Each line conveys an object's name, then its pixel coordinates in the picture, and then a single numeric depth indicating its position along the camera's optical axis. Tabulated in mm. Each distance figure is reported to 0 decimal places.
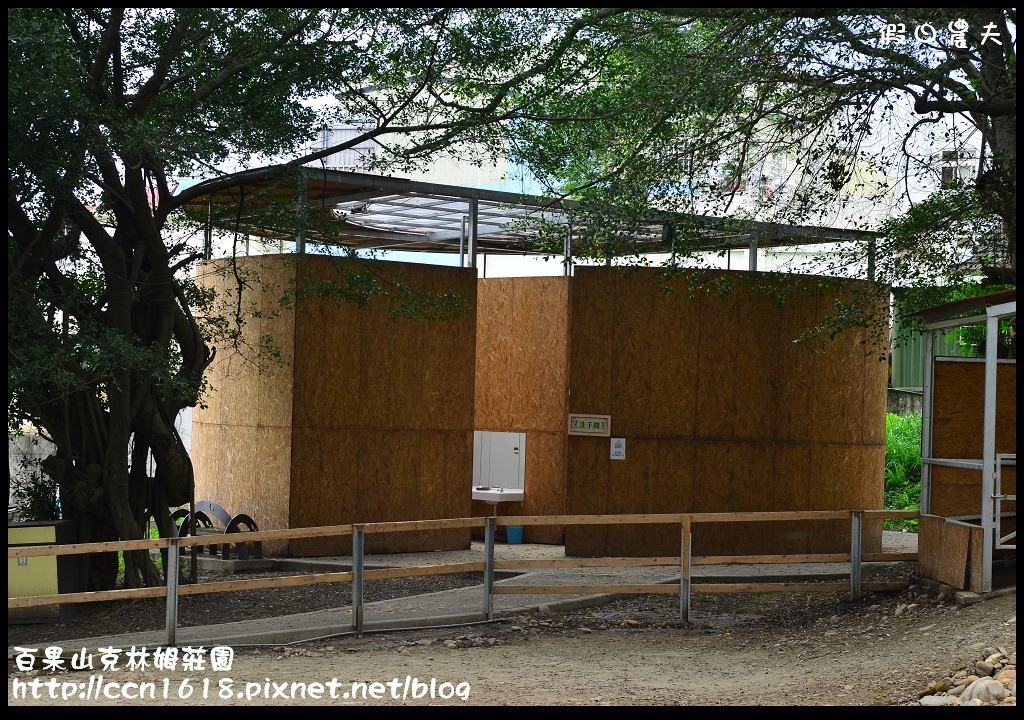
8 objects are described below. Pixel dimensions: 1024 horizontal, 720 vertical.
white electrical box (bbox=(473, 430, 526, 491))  15391
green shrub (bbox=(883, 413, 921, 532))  21598
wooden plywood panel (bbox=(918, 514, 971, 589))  10109
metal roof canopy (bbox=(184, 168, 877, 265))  11773
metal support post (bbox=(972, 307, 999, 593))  9703
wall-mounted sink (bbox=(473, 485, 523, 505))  15070
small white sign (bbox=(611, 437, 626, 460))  14023
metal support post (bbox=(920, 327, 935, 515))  11359
